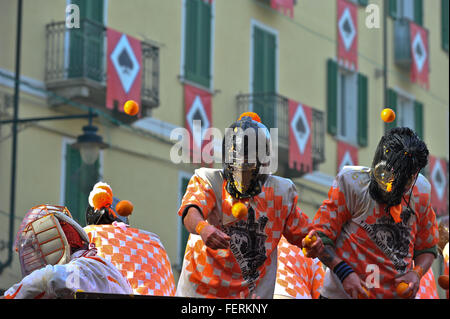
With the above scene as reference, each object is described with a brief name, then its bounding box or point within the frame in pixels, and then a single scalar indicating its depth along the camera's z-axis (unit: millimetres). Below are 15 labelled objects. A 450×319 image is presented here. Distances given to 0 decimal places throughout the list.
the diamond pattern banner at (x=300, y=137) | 15117
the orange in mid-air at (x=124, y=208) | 5266
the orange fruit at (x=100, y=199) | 6293
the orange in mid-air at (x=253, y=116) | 5211
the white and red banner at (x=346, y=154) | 15508
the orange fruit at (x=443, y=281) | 5233
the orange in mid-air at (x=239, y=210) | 4855
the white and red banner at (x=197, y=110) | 13120
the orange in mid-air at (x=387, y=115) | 5168
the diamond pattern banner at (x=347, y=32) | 15719
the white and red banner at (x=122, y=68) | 12633
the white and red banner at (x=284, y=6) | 15023
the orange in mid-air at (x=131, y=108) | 5180
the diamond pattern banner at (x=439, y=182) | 14680
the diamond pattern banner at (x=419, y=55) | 16219
